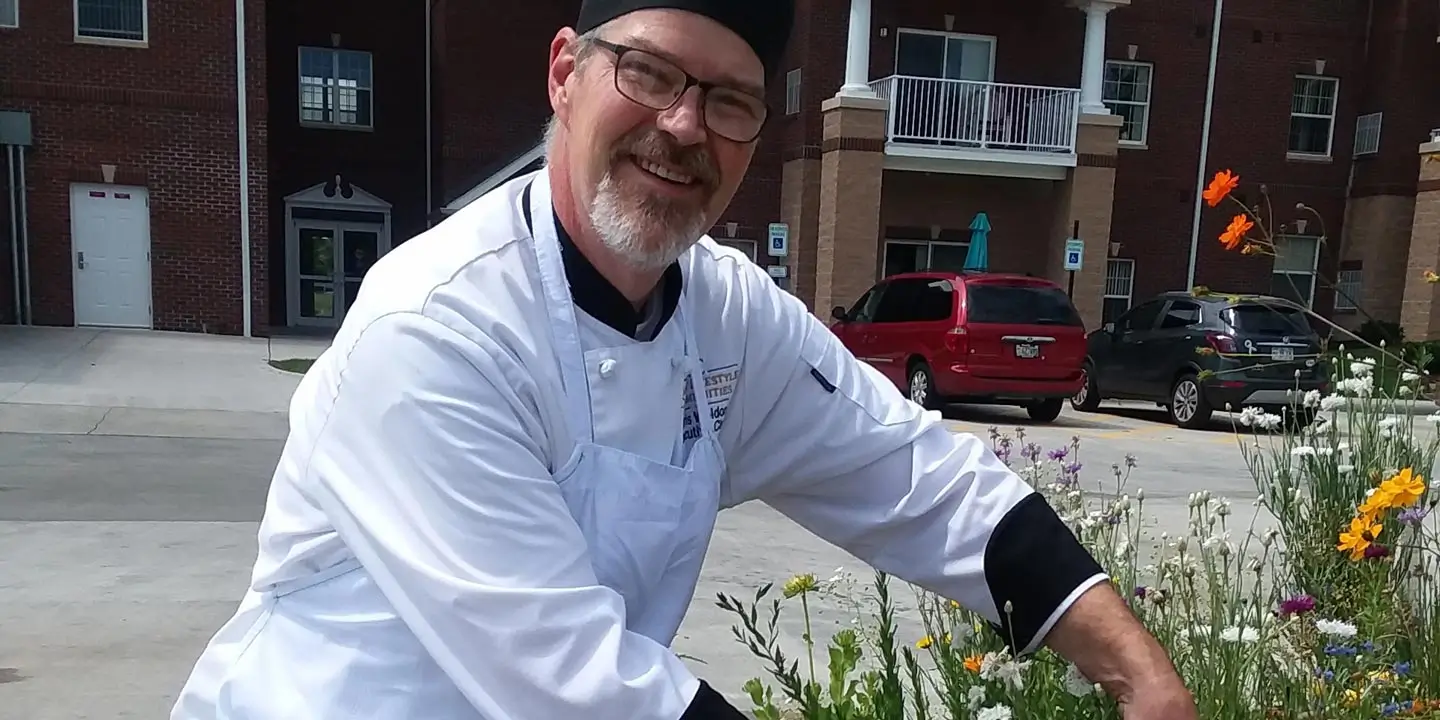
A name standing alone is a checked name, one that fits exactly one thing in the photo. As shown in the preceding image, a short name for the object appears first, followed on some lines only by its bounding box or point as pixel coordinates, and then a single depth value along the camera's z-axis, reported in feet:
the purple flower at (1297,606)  7.22
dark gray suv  37.24
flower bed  7.22
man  3.79
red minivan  36.91
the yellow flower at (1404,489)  7.93
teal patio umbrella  55.21
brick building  48.93
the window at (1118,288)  63.72
